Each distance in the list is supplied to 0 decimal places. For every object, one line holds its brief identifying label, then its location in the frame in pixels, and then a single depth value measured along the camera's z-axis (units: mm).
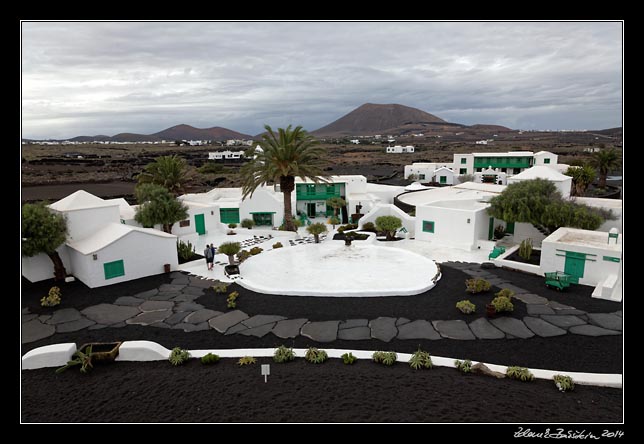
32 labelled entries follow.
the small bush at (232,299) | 15253
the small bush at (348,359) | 10776
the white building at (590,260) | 16203
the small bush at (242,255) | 22016
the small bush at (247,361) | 10805
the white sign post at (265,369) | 9453
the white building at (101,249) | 18109
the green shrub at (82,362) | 10430
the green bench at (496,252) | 22055
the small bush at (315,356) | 10883
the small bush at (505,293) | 15164
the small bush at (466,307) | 14250
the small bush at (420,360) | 10516
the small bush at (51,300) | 15656
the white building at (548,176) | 31328
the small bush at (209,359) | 10898
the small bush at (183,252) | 22047
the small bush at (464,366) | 10289
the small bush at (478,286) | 16203
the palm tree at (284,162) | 28688
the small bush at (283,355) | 10945
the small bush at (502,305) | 14000
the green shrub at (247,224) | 30922
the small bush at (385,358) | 10648
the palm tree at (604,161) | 49031
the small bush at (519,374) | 9961
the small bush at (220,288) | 16906
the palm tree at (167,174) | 32500
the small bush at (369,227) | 29386
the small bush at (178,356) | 10953
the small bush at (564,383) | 9477
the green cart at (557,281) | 16736
